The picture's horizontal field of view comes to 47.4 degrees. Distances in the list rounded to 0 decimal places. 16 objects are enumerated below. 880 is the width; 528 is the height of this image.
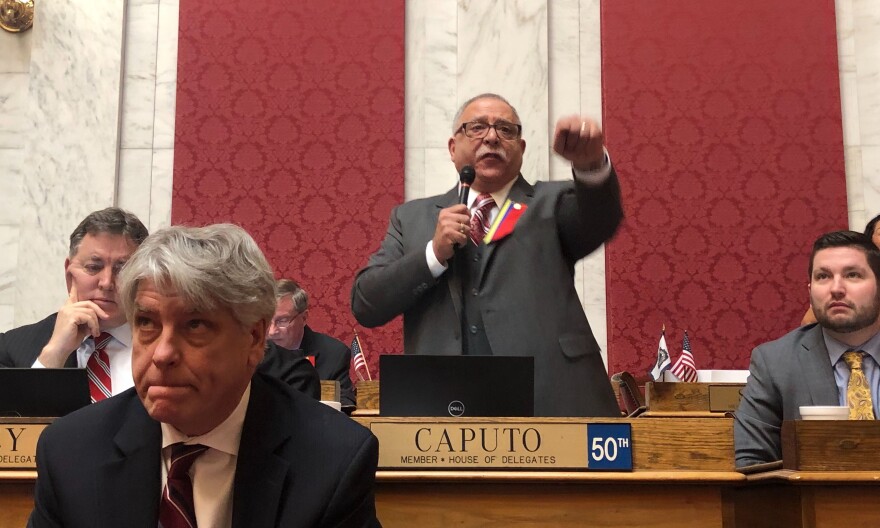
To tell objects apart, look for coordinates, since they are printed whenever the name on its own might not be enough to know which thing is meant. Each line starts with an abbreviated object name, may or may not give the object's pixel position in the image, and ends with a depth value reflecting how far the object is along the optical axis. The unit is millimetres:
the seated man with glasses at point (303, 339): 5406
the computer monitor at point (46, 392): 2365
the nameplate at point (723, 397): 4375
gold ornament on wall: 6527
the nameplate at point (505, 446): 2254
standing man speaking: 3023
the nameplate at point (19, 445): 2279
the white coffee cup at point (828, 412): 2516
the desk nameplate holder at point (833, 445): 2268
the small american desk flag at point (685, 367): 5781
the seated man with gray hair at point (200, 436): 1821
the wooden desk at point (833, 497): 2207
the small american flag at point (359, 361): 5750
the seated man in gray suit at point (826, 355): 3164
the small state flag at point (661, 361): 5883
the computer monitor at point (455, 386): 2365
